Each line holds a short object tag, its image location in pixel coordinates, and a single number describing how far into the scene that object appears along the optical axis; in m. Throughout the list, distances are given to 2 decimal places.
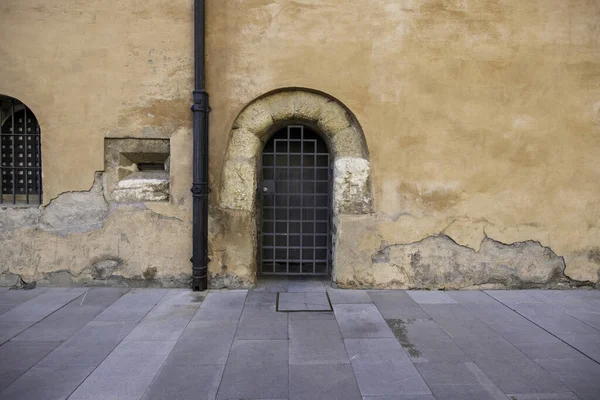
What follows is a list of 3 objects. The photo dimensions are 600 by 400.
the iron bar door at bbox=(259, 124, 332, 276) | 4.80
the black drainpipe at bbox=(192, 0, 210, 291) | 4.18
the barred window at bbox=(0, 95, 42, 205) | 4.62
